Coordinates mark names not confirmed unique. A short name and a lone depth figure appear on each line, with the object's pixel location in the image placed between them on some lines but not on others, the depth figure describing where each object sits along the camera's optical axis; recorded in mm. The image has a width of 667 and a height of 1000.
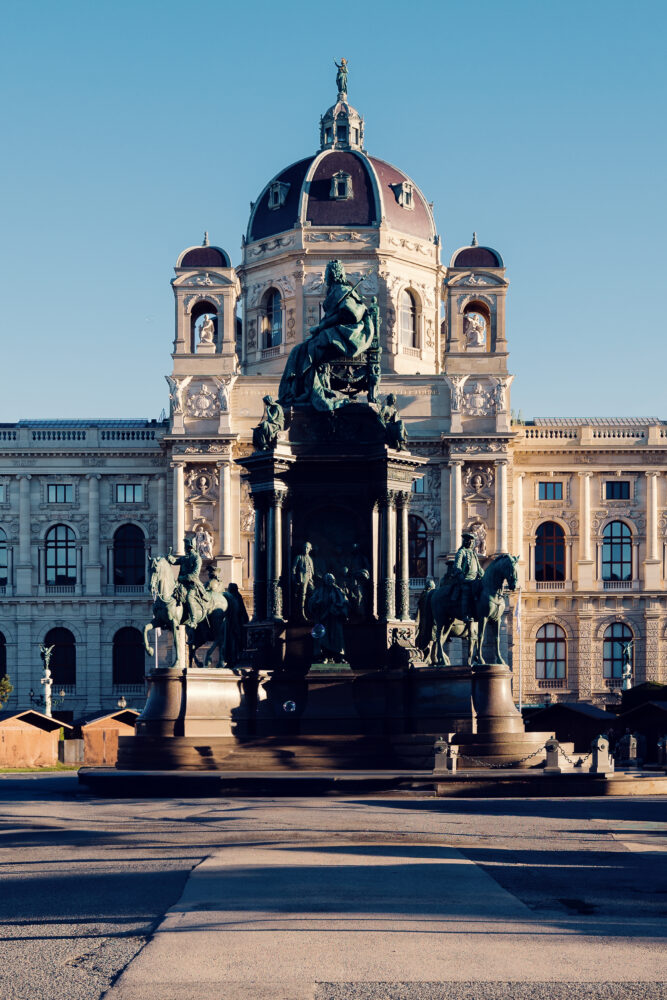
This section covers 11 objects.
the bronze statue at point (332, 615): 36250
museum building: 95000
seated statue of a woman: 39250
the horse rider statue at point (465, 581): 37438
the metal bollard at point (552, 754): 33031
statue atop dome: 118062
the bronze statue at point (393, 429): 37438
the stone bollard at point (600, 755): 35469
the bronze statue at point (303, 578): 36969
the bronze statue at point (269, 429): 37312
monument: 34781
